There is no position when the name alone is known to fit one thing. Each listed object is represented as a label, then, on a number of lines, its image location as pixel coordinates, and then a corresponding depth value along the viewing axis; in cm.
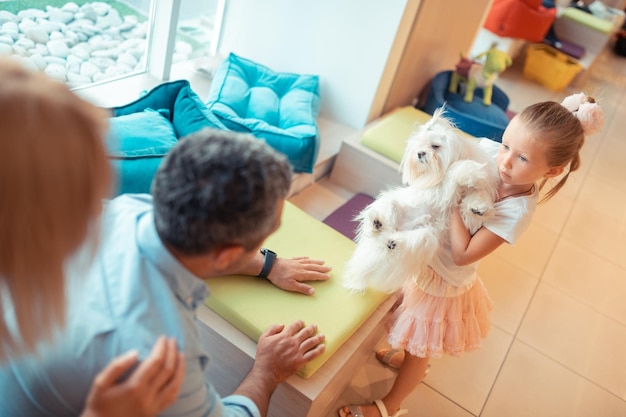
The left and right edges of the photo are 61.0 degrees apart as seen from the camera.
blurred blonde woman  65
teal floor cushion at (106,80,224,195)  153
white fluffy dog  145
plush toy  325
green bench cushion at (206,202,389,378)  146
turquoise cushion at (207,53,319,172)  214
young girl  141
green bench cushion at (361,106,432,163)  254
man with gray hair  82
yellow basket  508
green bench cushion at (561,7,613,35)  572
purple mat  223
